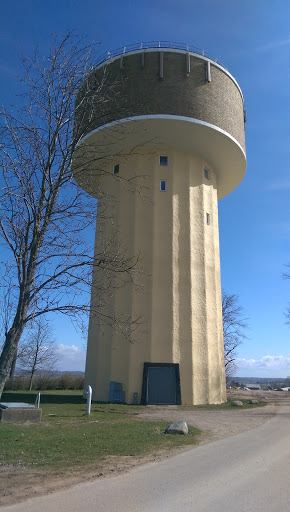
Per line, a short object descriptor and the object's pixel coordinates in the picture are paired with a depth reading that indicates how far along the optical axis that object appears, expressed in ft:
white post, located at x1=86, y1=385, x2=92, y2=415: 42.14
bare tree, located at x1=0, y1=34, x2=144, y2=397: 26.30
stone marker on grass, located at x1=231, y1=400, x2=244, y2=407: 59.49
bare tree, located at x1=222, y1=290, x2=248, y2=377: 121.39
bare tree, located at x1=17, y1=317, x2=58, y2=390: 105.81
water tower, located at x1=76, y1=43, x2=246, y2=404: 60.70
